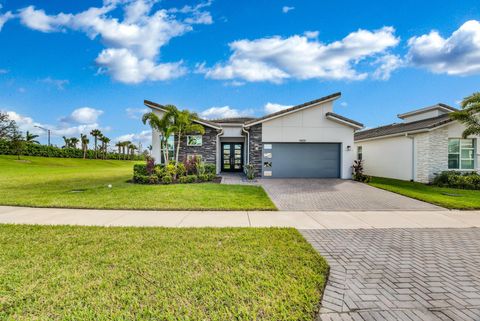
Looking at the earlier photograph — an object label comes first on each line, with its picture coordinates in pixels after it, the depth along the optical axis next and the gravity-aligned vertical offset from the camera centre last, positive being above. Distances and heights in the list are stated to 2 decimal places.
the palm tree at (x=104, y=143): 48.00 +3.11
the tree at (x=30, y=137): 39.04 +3.46
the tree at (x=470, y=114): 12.26 +2.57
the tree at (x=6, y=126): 30.38 +4.21
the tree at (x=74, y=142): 48.19 +3.20
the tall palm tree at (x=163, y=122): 13.26 +2.14
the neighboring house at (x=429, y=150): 13.62 +0.62
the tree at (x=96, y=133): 45.84 +4.95
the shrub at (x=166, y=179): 12.34 -1.23
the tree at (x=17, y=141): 31.54 +2.17
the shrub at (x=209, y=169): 13.92 -0.73
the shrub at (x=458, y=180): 12.33 -1.19
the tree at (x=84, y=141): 44.41 +3.10
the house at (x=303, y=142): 14.52 +1.05
